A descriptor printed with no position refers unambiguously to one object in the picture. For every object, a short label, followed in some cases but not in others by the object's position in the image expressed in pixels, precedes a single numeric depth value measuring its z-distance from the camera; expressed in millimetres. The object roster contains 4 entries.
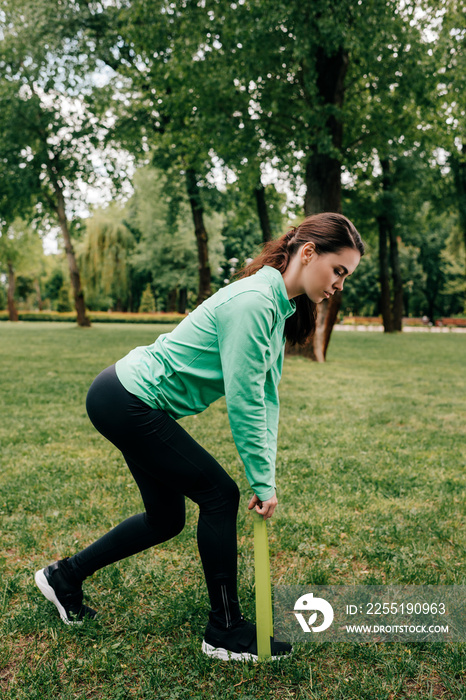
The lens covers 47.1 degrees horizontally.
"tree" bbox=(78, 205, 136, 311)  41344
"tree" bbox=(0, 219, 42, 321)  46500
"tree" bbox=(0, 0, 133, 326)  20766
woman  2049
